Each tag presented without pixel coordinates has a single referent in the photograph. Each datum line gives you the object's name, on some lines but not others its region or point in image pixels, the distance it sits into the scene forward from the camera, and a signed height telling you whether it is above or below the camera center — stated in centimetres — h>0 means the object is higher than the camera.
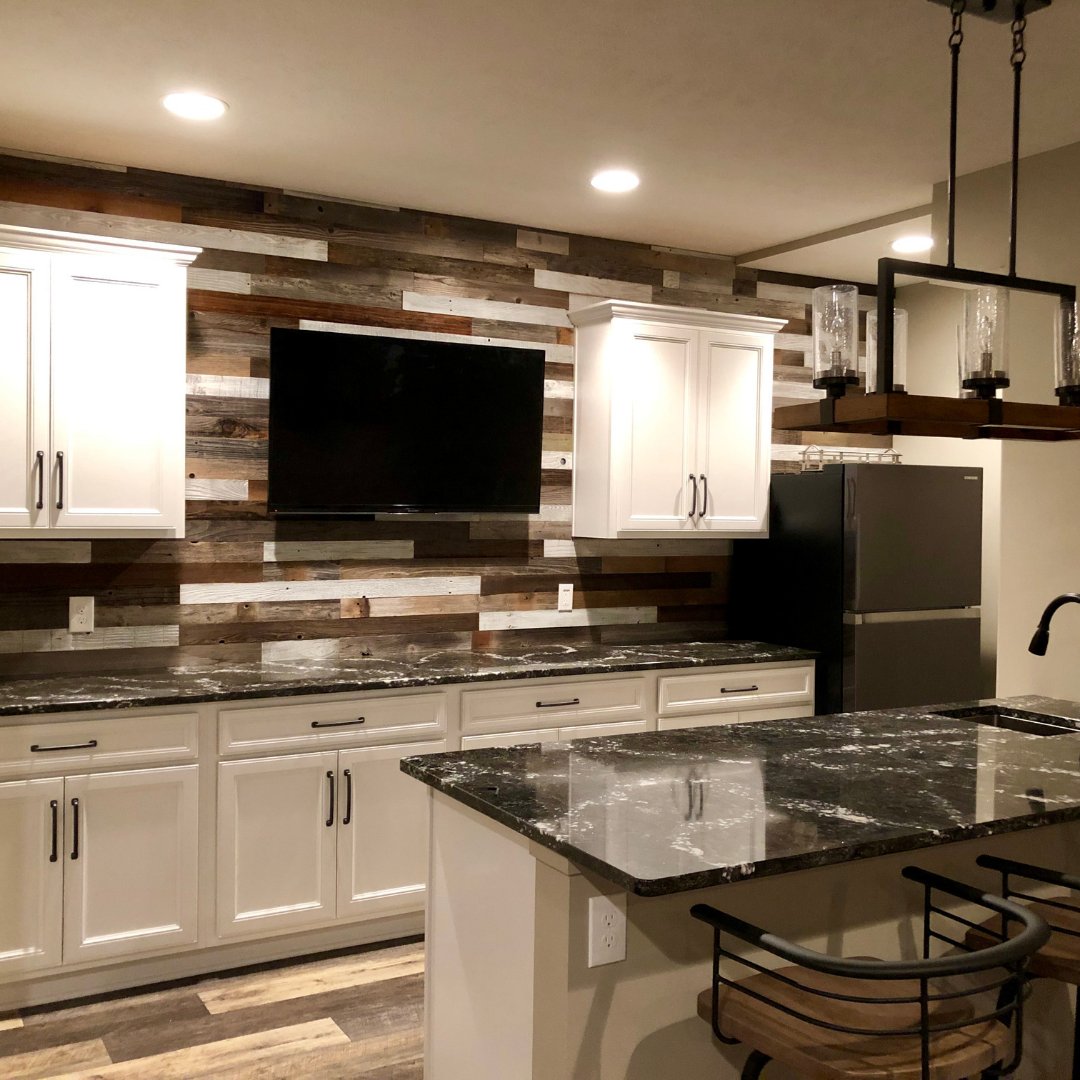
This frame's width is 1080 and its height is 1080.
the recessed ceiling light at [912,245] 459 +117
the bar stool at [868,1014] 158 -80
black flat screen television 397 +33
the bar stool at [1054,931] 200 -79
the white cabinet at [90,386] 332 +37
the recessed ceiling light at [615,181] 386 +120
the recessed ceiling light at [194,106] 316 +118
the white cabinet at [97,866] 316 -107
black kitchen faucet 269 -26
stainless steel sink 303 -57
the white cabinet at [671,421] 442 +39
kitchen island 186 -64
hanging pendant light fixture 218 +30
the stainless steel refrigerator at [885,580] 436 -25
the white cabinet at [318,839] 346 -108
